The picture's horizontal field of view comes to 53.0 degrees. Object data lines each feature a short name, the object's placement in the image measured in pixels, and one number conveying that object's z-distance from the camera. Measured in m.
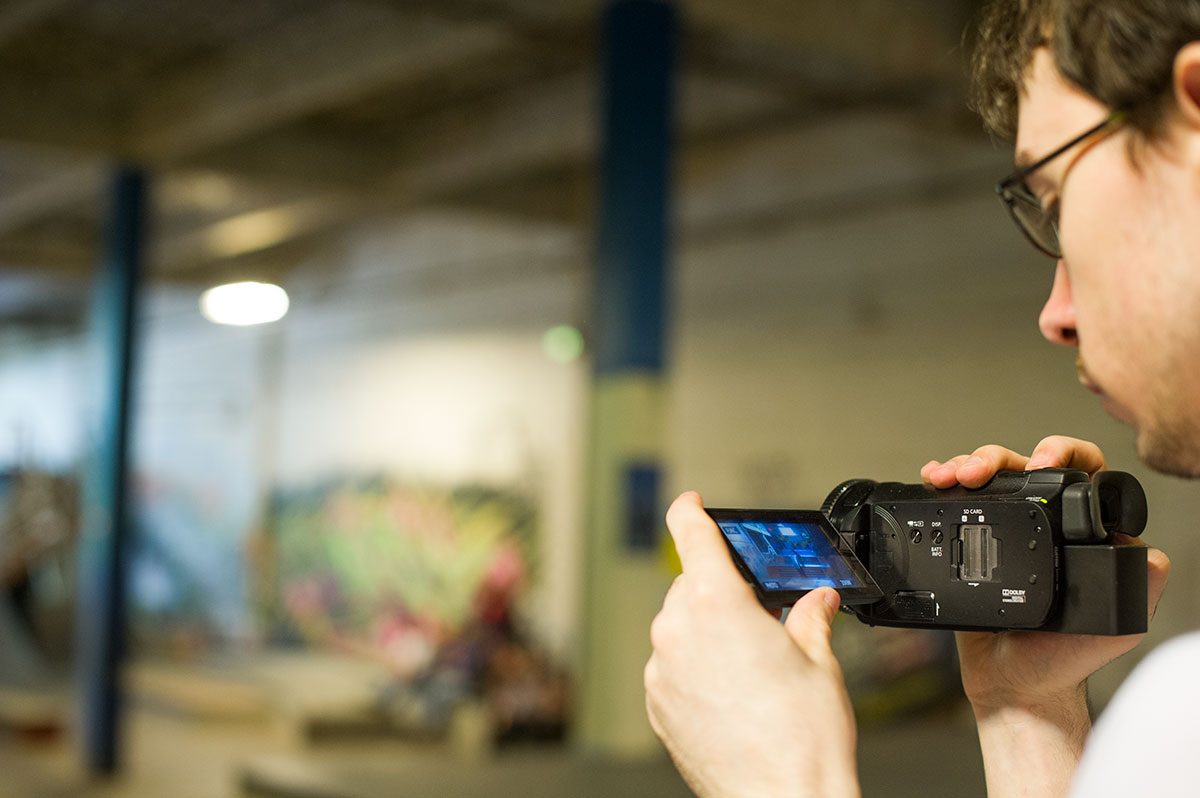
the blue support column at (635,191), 4.59
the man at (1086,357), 0.60
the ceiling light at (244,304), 10.30
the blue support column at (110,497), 6.77
